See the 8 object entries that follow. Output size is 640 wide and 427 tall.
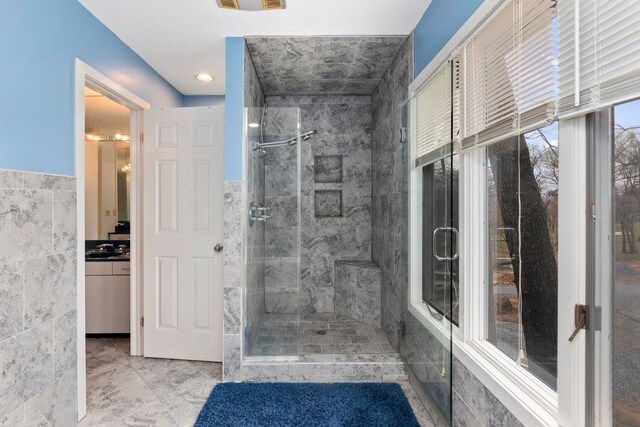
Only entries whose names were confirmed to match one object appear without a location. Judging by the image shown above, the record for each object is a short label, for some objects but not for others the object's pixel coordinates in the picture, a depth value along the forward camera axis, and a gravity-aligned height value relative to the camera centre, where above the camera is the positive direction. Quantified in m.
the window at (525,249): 1.22 -0.15
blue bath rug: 1.98 -1.25
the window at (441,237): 1.77 -0.14
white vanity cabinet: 3.20 -0.82
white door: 2.78 -0.15
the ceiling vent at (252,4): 2.00 +1.30
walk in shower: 2.60 -0.34
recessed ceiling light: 3.21 +1.36
